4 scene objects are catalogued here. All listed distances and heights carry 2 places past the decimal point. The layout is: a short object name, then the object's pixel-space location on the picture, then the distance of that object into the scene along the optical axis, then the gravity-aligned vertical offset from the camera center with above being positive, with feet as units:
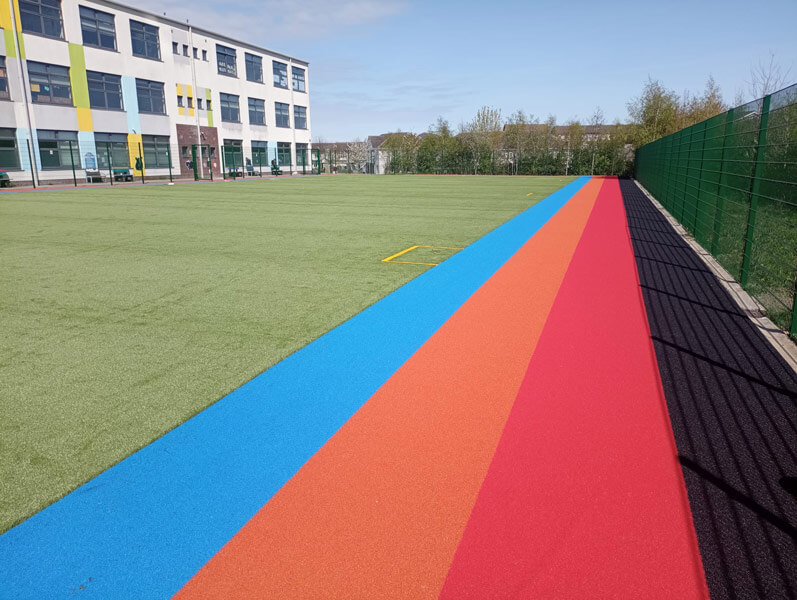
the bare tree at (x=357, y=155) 213.05 +5.70
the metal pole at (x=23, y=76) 94.07 +15.86
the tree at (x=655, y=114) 132.16 +12.58
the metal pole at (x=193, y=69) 135.13 +23.93
